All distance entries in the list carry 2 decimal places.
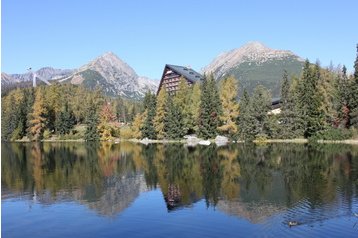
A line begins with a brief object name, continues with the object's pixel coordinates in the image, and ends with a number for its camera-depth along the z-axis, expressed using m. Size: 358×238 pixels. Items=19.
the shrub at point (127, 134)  123.24
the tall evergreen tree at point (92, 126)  121.44
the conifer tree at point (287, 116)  94.69
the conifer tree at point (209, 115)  102.26
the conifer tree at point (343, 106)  90.19
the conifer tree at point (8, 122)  137.25
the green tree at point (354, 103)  86.44
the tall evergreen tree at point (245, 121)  97.56
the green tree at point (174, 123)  107.06
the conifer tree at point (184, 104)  108.88
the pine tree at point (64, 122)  129.62
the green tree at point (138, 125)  118.01
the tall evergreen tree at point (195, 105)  107.46
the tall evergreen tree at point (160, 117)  110.62
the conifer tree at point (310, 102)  91.06
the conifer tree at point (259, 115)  97.75
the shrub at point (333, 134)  87.62
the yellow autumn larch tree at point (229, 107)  100.75
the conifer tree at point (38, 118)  125.75
